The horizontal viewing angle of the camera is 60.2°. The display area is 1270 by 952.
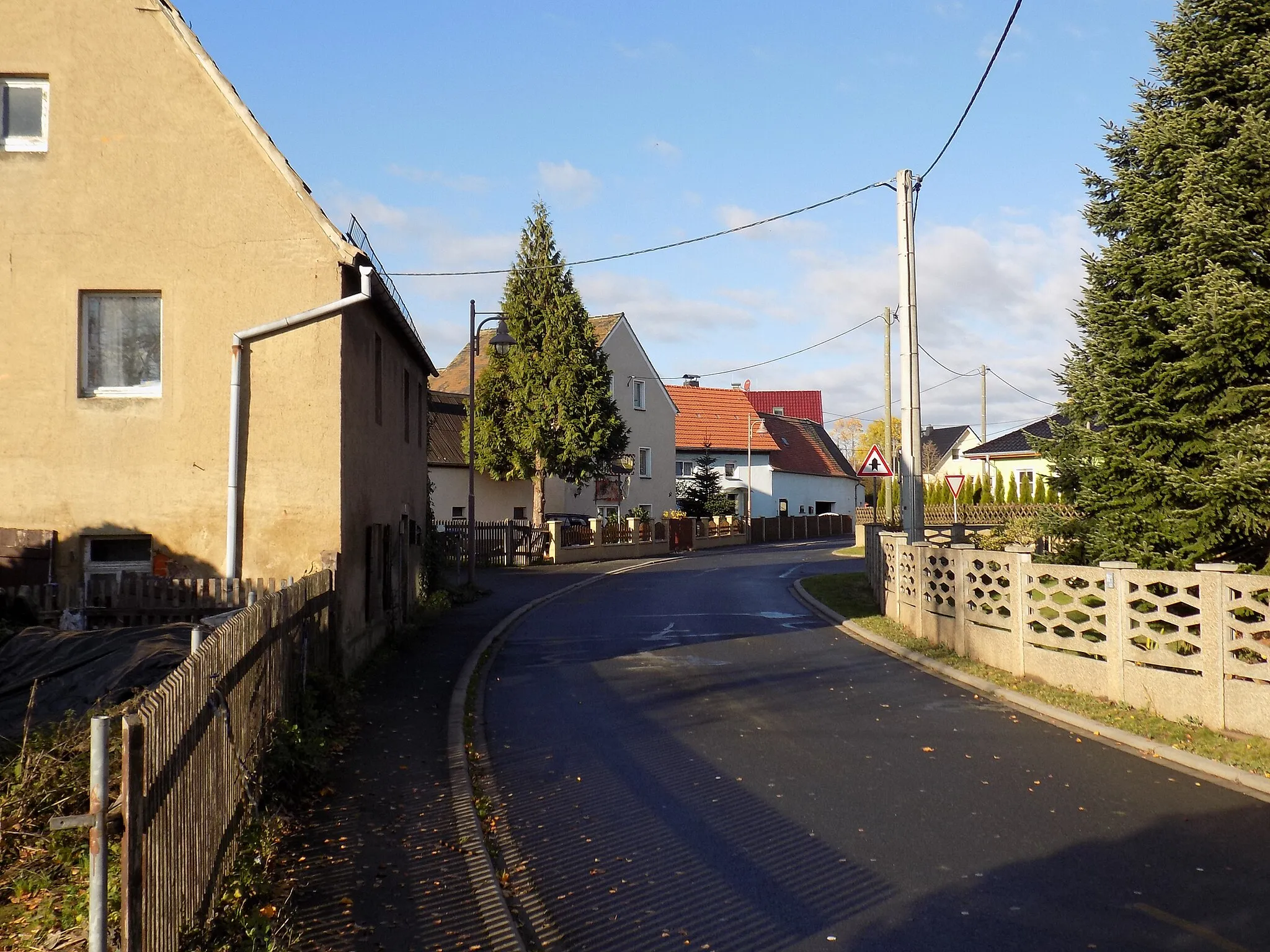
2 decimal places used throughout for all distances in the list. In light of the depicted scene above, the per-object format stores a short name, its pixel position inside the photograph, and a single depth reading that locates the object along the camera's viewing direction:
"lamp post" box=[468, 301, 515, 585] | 26.17
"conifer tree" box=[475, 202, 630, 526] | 41.06
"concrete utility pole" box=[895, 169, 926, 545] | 18.06
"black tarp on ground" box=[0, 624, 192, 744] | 7.44
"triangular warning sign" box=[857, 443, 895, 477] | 23.61
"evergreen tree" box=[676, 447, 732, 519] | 56.31
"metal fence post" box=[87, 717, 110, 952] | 3.77
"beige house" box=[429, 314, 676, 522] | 44.84
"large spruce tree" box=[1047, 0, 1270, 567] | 11.52
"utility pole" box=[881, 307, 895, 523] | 35.12
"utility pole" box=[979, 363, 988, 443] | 61.00
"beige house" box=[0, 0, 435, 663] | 12.61
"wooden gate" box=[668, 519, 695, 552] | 49.91
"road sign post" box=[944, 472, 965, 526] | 32.72
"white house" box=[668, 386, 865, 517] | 68.75
